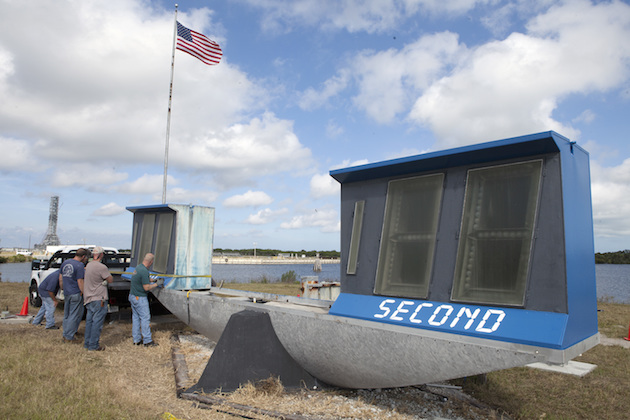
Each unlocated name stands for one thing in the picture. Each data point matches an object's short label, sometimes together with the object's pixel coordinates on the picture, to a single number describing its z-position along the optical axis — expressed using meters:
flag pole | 15.90
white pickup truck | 11.57
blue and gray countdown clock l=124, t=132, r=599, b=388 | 4.39
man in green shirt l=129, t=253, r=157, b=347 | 9.11
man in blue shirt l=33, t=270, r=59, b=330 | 9.88
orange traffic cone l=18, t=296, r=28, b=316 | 11.93
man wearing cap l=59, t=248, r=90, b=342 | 8.62
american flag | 16.67
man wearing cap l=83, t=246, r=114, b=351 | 8.24
